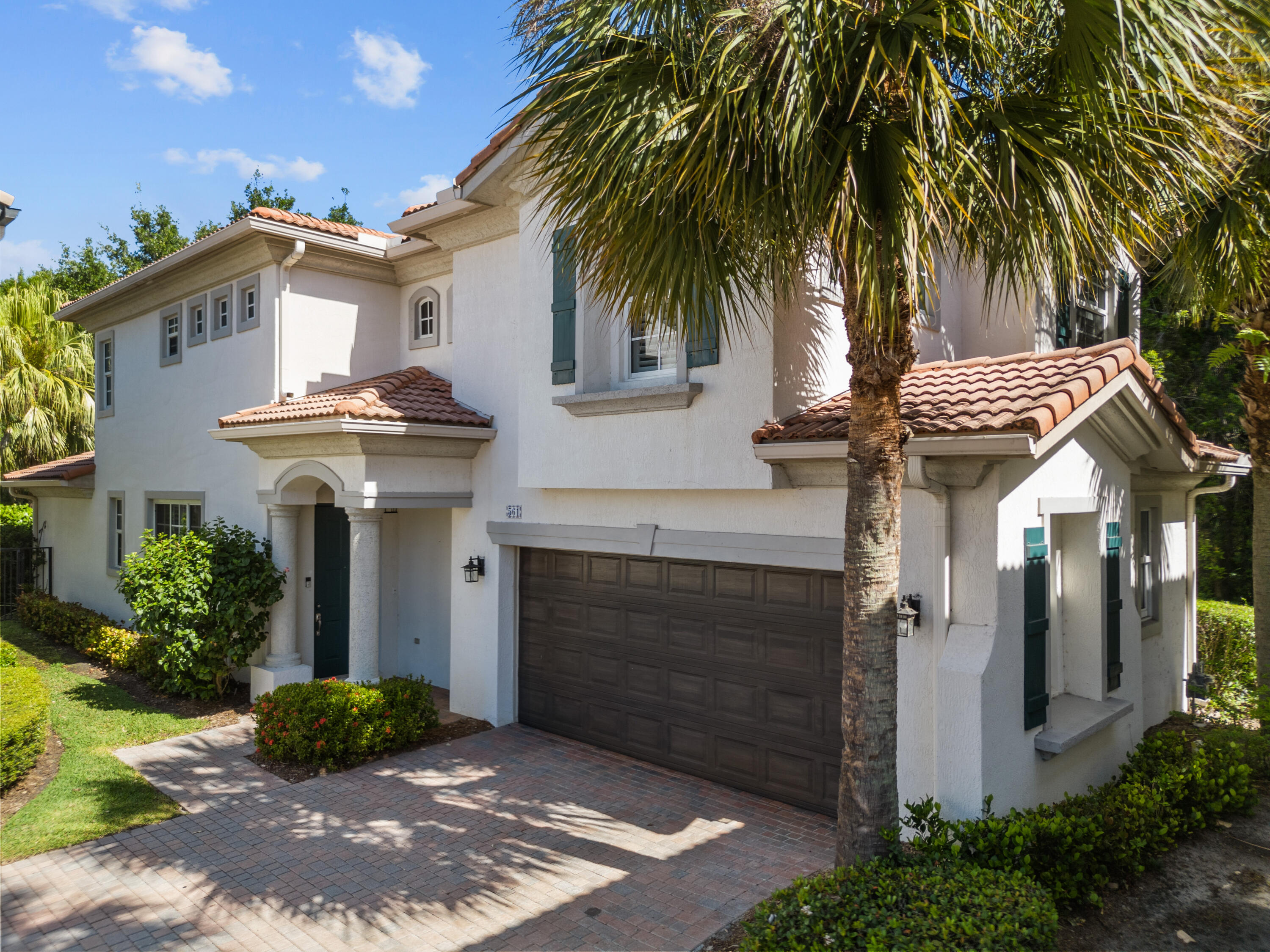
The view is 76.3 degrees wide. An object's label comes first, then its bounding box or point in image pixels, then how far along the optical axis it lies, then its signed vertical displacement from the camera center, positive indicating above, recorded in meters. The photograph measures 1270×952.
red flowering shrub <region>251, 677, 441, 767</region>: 9.64 -2.77
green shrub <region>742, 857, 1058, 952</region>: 4.62 -2.52
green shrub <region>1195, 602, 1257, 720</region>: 12.80 -2.44
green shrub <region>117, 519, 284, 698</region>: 11.72 -1.49
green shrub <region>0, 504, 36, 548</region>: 23.03 -0.85
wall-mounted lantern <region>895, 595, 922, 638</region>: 6.98 -1.05
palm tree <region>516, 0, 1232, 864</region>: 4.78 +2.16
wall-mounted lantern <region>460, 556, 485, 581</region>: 11.45 -1.04
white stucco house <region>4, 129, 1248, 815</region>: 7.01 -0.04
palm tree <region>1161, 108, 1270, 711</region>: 7.69 +2.24
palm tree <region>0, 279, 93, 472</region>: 21.44 +3.27
